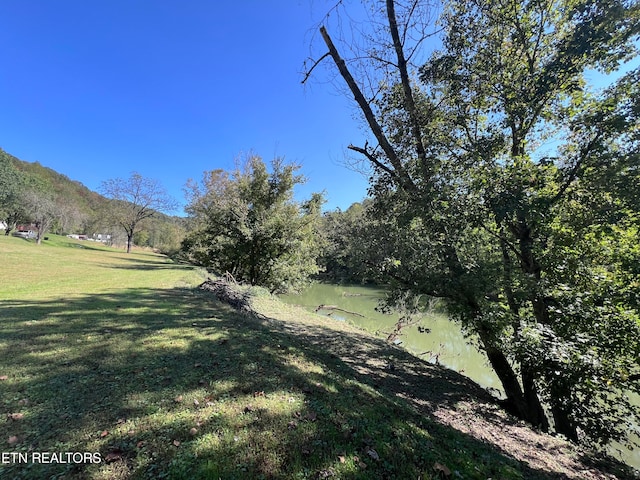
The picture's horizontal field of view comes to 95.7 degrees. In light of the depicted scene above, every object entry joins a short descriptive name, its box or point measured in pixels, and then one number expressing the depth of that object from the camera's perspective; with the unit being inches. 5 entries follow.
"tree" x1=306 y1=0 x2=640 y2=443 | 162.6
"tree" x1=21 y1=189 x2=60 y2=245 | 1267.2
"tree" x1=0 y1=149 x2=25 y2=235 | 1296.8
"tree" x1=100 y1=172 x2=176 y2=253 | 1357.0
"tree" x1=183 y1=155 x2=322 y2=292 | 565.3
